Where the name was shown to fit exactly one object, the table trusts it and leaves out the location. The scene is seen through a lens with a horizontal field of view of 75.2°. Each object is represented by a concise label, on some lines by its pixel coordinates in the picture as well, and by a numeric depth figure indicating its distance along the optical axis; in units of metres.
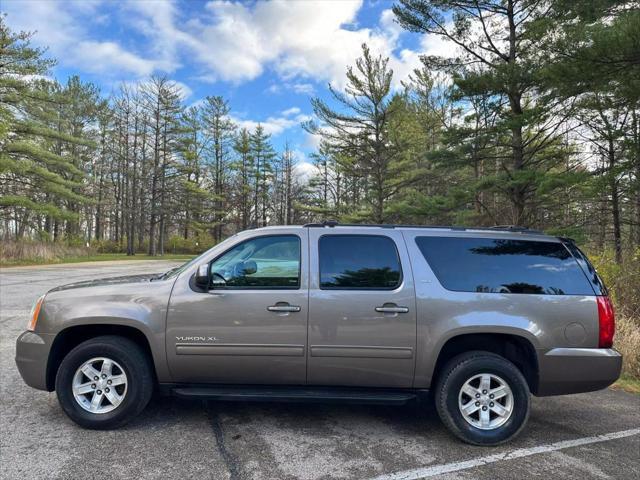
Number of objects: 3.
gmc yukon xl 3.49
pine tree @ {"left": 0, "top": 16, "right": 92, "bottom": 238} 21.61
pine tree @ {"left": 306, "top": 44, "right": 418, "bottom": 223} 23.44
